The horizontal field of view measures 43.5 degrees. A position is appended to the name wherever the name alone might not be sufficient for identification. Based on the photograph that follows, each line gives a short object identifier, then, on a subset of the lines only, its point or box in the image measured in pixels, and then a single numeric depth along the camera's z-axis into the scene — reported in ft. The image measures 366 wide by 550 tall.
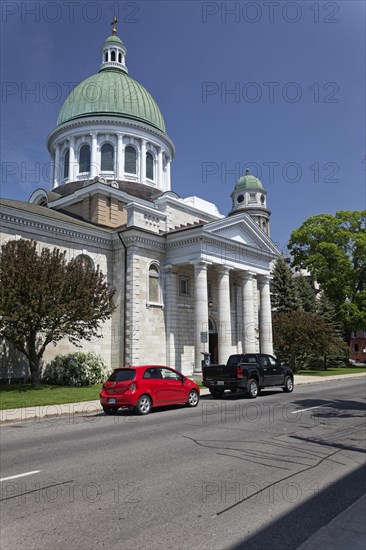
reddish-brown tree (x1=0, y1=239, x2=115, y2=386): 63.67
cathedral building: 92.99
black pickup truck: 61.36
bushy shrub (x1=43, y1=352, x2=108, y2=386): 77.15
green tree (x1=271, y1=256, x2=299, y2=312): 151.33
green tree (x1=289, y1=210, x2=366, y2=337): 143.33
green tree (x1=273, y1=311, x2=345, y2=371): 119.03
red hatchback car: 47.11
